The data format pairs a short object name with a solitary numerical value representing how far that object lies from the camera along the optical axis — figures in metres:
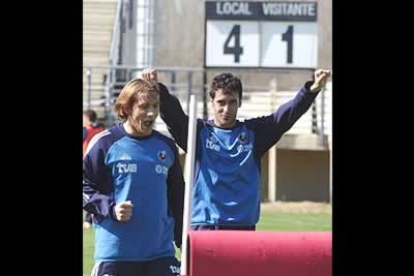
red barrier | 15.37
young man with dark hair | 16.67
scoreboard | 37.50
